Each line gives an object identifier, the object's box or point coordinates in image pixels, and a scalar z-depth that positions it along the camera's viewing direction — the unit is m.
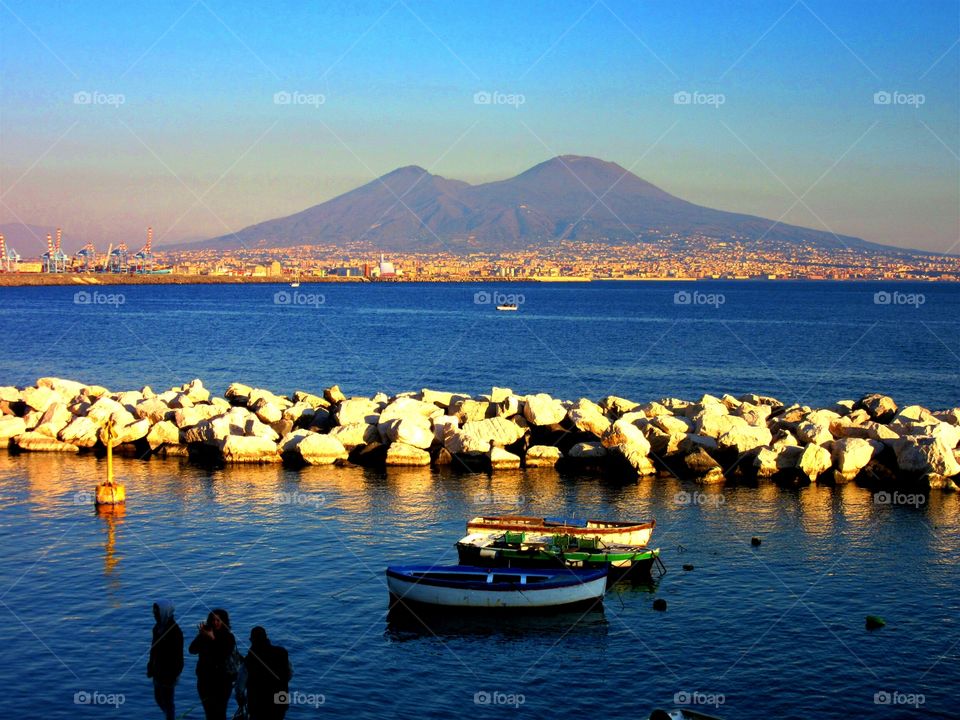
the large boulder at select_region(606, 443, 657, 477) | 32.56
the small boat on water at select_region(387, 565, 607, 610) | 20.75
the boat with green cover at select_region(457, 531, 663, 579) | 23.03
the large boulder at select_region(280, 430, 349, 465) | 33.53
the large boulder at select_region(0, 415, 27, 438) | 35.81
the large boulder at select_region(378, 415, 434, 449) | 34.06
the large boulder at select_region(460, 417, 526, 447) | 34.31
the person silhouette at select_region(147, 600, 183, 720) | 12.59
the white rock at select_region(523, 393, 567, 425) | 35.78
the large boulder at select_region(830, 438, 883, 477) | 31.92
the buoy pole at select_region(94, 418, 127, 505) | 26.94
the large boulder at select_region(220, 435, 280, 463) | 33.72
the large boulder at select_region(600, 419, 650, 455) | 32.88
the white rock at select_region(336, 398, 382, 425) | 36.59
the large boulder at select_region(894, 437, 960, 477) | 31.23
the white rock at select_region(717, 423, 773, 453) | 33.28
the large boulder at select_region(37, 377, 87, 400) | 40.72
